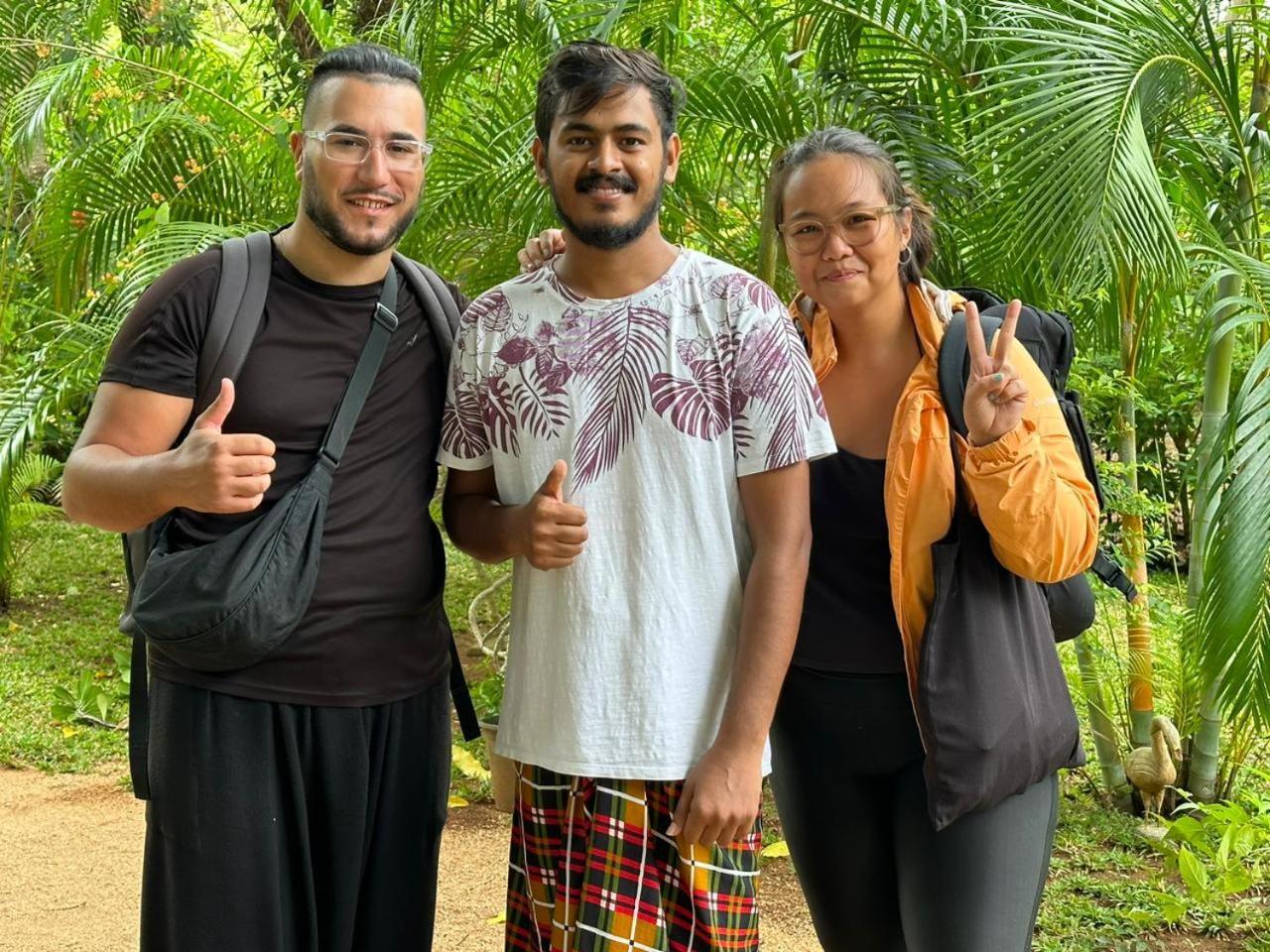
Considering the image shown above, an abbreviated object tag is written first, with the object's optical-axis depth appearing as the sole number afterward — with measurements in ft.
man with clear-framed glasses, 7.81
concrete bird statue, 16.21
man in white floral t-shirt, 7.19
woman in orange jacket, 7.12
